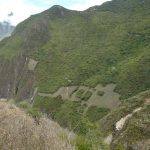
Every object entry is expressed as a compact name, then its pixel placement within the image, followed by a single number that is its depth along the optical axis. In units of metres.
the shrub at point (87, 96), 109.01
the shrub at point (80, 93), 112.38
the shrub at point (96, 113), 98.00
